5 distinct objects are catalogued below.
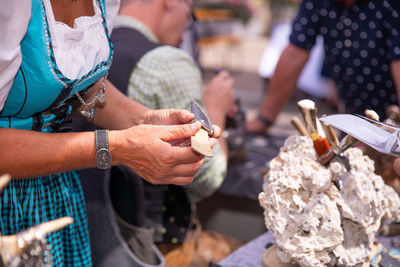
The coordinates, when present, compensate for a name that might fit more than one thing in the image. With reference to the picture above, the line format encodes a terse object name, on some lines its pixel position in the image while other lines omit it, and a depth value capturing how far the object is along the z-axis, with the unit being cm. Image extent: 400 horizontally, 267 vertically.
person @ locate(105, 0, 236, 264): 109
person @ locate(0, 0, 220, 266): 65
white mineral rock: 76
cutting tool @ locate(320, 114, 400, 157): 70
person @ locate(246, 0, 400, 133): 141
